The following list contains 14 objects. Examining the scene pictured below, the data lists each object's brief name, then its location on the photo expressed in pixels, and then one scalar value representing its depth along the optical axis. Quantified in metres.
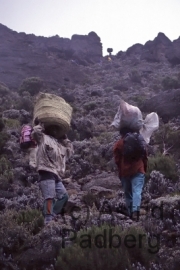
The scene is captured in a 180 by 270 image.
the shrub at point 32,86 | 26.44
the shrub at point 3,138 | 11.68
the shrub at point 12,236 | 4.99
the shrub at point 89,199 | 7.03
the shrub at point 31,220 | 5.43
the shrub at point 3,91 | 25.42
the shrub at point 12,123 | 14.91
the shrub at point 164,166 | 8.38
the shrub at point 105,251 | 4.09
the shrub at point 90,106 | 20.37
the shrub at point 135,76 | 32.16
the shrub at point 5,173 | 8.67
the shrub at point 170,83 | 24.12
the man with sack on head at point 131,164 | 5.56
